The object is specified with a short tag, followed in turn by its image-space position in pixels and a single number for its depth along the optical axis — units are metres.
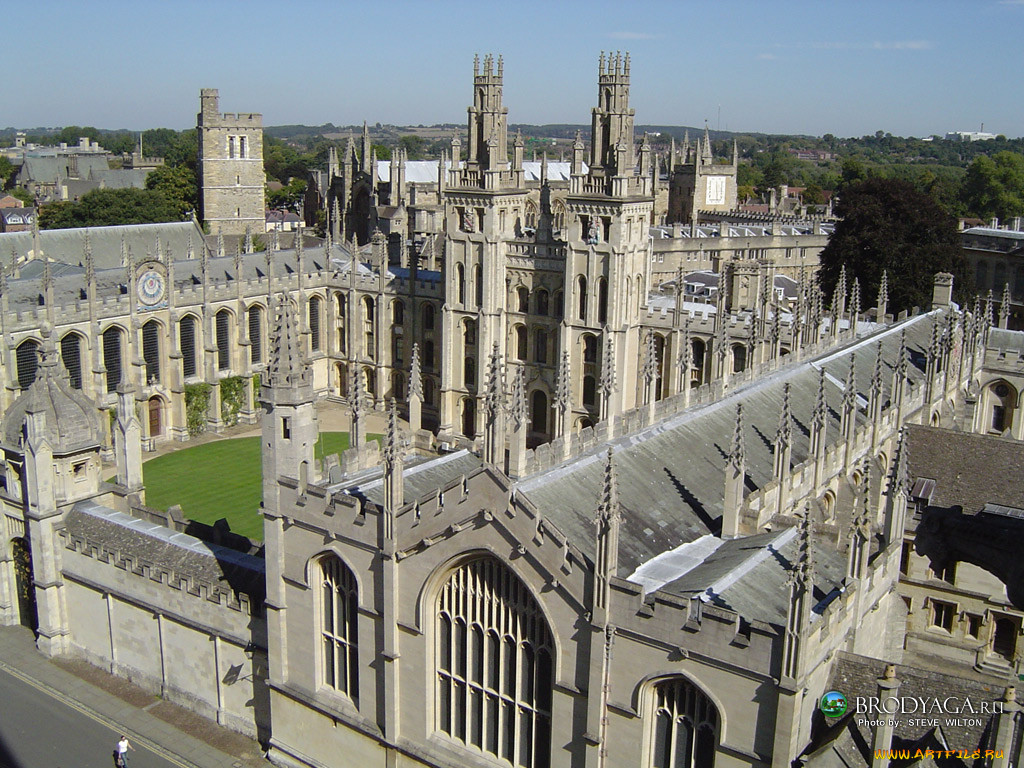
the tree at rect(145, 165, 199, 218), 91.19
